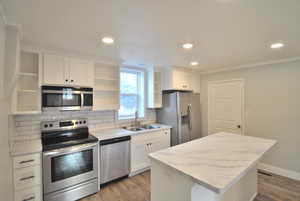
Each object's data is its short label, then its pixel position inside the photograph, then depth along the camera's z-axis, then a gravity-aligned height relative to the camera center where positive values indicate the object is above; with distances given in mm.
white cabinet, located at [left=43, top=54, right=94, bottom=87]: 2279 +527
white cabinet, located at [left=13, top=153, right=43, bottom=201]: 1801 -974
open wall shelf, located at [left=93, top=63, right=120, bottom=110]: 3039 +337
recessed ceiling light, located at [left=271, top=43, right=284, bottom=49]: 2104 +837
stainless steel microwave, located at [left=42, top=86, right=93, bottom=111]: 2256 +70
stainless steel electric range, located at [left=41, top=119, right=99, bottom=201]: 2013 -899
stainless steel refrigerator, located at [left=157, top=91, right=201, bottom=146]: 3438 -327
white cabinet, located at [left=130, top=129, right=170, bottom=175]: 2922 -964
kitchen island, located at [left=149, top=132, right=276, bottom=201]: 1187 -597
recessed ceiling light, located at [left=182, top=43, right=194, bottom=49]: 2075 +831
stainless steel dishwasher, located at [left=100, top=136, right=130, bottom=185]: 2520 -1040
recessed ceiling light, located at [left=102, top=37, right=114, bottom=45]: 1874 +832
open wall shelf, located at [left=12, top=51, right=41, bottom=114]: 2246 +280
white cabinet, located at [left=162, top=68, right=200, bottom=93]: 3570 +588
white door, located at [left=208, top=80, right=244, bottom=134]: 3484 -126
